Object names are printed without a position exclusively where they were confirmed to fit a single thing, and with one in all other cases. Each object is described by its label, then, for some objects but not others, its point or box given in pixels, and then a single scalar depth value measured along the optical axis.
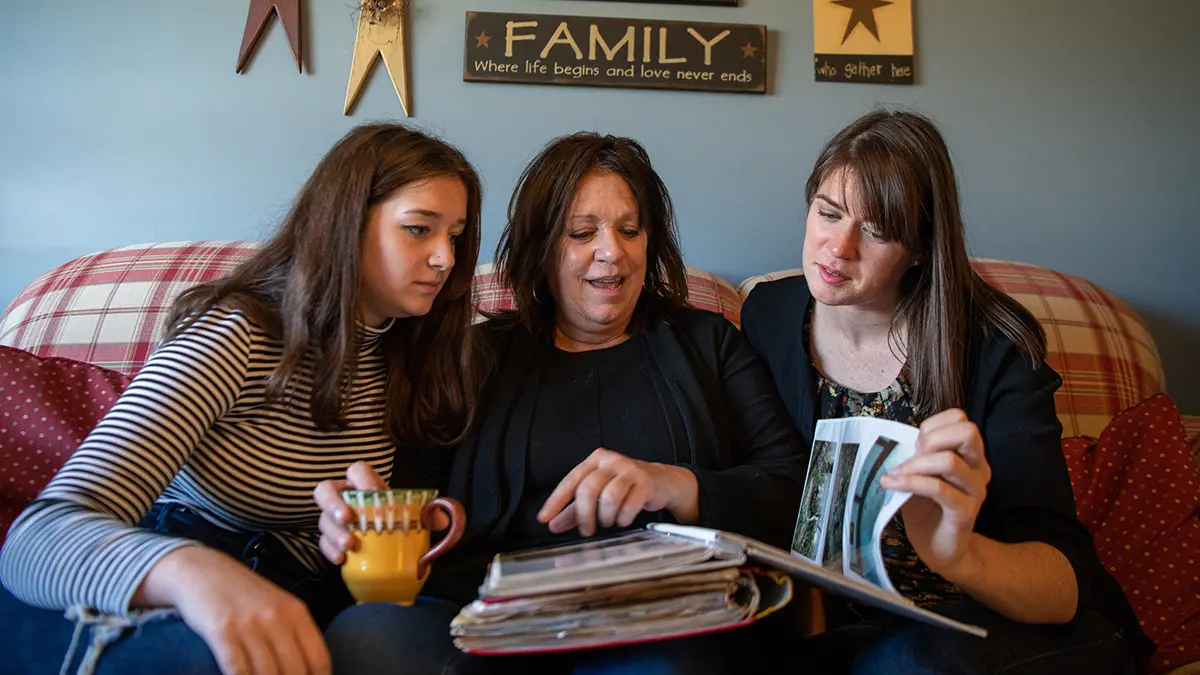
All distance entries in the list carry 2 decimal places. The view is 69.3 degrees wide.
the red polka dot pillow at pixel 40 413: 1.21
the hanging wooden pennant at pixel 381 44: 1.93
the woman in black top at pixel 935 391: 0.89
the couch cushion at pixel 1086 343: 1.65
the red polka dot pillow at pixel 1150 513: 1.25
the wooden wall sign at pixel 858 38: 1.98
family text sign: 1.94
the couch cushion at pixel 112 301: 1.59
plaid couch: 1.61
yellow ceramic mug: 0.87
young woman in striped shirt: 0.76
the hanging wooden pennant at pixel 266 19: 1.92
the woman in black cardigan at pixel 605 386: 1.15
